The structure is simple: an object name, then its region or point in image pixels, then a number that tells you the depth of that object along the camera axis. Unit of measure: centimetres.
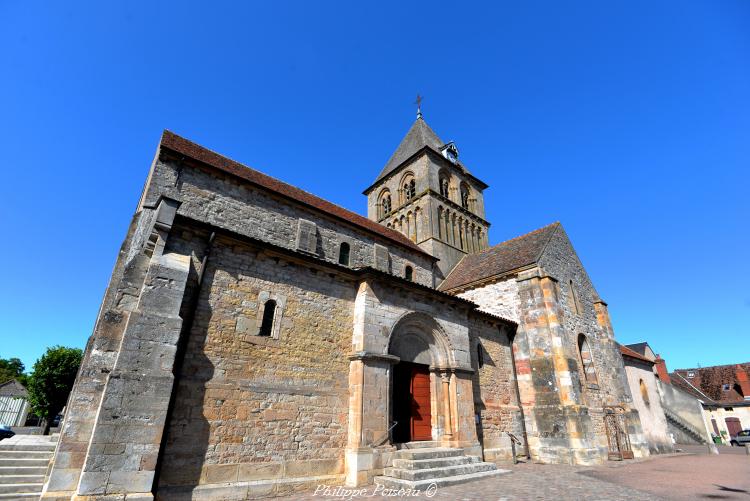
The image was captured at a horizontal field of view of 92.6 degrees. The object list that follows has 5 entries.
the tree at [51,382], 2242
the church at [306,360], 640
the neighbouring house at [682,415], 2370
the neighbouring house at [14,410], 2441
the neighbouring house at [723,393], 3178
